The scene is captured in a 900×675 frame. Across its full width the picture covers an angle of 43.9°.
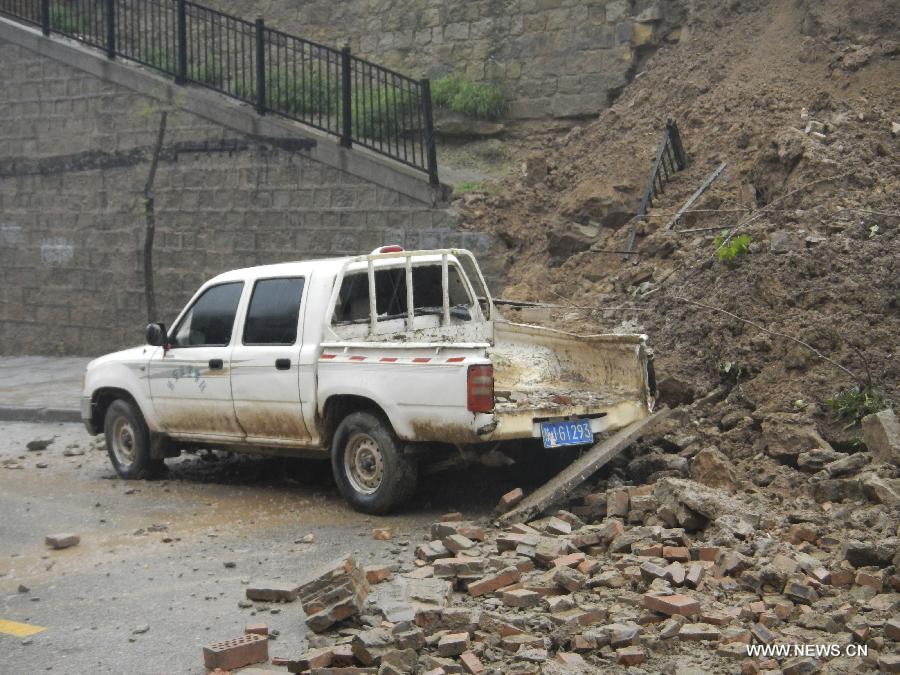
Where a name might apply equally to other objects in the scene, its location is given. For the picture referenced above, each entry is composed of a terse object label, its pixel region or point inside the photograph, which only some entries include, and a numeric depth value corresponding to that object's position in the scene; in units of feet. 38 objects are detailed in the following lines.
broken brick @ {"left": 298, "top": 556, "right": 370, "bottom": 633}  17.39
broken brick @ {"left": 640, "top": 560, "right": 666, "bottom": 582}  18.29
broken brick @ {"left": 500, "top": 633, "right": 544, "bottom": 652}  15.92
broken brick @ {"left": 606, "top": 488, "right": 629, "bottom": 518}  22.59
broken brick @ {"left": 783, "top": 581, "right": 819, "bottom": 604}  17.22
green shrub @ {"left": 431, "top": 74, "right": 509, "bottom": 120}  52.80
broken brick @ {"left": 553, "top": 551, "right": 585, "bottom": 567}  19.30
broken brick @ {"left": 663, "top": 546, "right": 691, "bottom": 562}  19.42
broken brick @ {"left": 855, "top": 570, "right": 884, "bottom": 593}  17.43
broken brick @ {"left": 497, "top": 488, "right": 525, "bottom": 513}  23.95
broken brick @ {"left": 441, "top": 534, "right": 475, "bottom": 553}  21.11
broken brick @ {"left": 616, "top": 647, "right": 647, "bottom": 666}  15.44
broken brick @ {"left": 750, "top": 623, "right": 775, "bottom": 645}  15.69
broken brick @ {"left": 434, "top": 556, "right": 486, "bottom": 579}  19.35
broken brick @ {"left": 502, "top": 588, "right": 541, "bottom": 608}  17.75
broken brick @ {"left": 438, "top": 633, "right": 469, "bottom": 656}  15.87
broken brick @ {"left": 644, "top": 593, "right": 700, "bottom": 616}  16.62
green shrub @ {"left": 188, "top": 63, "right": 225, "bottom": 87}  56.03
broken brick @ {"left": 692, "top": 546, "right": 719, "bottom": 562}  19.29
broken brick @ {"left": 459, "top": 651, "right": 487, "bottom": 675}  15.25
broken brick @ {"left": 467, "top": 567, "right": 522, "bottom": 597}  18.72
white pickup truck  24.39
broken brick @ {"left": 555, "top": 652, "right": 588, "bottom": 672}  15.28
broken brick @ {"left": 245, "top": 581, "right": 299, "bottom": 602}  19.16
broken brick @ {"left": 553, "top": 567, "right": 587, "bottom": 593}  18.30
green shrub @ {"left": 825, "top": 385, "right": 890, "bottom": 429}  25.53
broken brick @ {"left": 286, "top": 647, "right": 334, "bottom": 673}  15.58
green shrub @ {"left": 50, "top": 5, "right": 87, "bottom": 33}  60.49
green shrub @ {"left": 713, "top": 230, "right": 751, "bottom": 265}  31.76
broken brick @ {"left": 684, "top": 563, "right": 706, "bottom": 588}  18.11
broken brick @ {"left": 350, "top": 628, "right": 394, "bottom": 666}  15.75
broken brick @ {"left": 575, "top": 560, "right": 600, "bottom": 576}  19.04
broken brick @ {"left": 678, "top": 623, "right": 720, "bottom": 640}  15.92
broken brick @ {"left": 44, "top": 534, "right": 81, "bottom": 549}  23.86
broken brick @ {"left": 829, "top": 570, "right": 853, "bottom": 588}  17.74
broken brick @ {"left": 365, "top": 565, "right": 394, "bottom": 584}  19.84
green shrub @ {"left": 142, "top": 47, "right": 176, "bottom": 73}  56.59
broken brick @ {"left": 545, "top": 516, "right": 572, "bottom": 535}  21.80
